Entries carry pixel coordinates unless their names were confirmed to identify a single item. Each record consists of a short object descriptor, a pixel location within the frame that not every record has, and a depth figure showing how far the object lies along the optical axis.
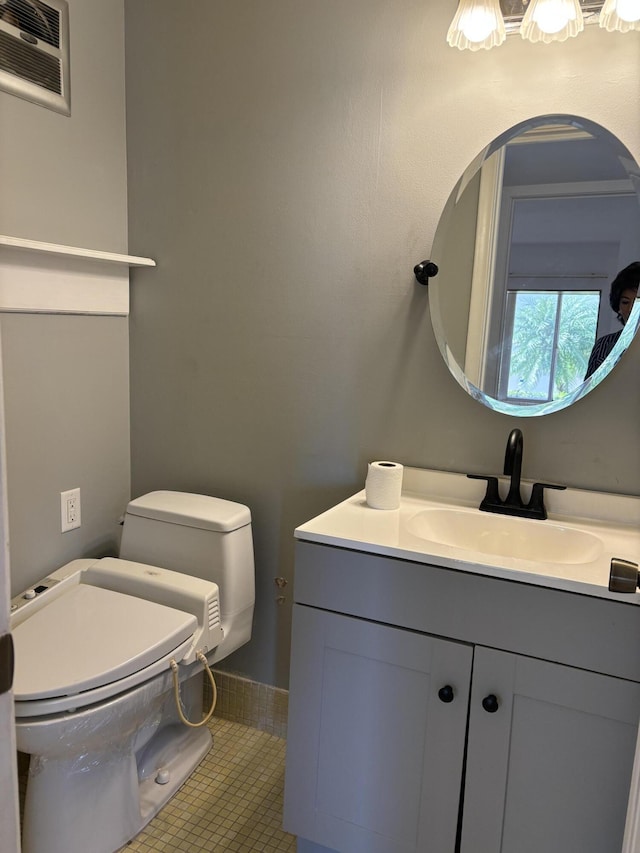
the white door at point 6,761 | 0.70
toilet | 1.38
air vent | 1.63
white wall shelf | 1.60
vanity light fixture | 1.41
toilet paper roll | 1.59
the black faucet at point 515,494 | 1.56
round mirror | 1.50
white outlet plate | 1.94
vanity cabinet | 1.19
